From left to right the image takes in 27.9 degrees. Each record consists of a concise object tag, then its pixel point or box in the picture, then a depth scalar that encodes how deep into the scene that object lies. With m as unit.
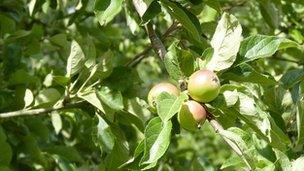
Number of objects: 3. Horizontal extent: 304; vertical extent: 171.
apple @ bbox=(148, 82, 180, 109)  1.24
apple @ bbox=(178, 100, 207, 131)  1.17
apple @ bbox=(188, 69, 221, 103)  1.15
